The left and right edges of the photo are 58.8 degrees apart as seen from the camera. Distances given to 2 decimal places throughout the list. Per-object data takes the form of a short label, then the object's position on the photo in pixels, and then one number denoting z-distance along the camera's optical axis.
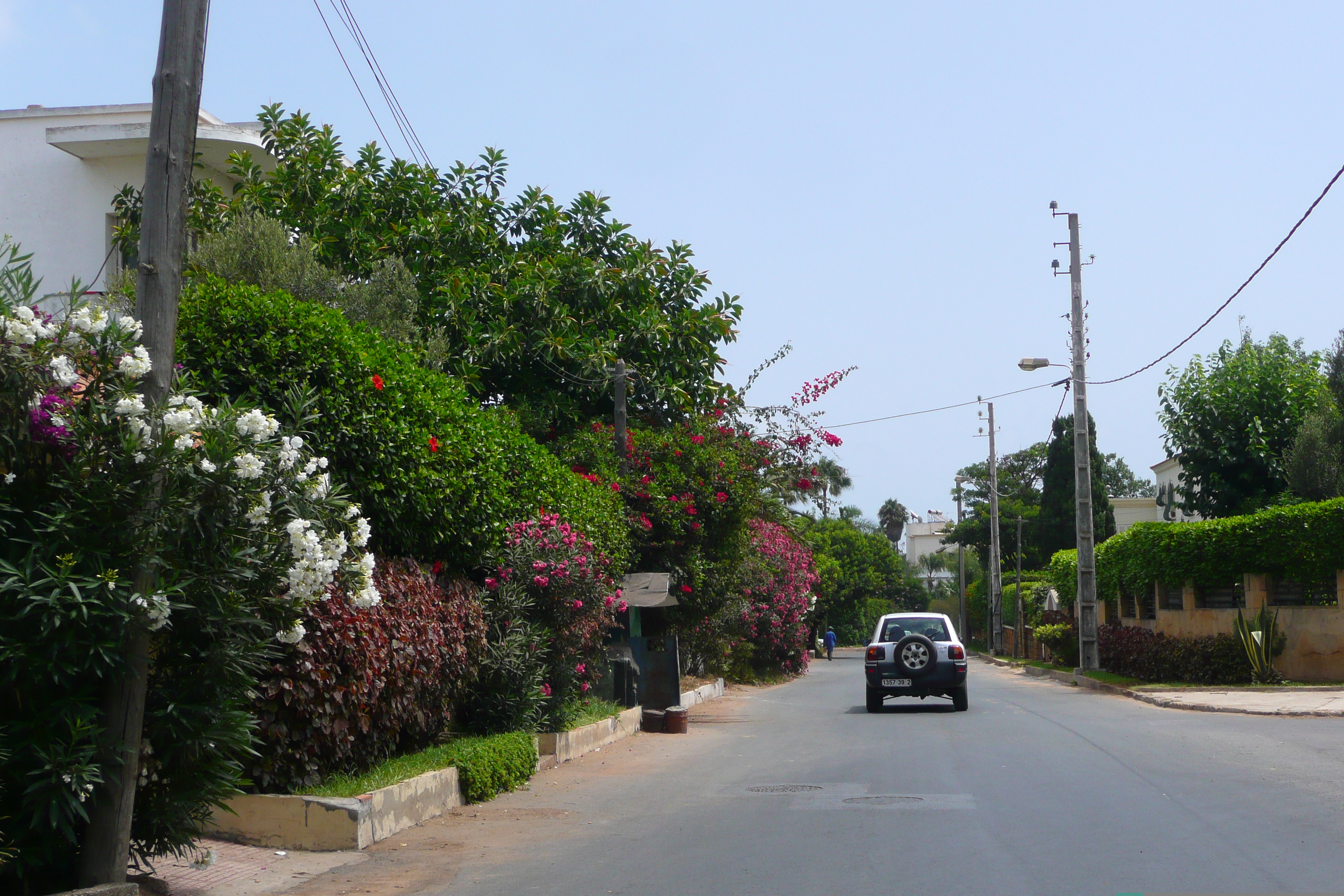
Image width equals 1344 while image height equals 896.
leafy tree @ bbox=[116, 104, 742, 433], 22.86
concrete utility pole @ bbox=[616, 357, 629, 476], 21.34
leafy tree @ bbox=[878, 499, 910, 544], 130.38
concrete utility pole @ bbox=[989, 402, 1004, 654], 53.44
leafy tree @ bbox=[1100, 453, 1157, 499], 108.69
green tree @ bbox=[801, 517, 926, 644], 83.06
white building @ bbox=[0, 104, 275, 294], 22.59
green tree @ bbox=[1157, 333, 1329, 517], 37.12
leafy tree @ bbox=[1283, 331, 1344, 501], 31.66
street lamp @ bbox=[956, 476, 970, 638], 82.44
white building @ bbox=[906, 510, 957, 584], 168.75
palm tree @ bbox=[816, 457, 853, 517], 70.89
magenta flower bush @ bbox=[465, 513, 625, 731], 13.26
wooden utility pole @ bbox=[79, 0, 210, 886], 6.31
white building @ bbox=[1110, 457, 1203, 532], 56.25
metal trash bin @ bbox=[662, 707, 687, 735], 18.88
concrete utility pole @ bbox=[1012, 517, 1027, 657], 55.03
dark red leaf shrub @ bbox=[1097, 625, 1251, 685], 25.23
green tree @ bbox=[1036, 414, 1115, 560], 62.25
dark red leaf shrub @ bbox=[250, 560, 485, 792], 8.59
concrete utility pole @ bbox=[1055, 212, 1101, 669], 29.59
